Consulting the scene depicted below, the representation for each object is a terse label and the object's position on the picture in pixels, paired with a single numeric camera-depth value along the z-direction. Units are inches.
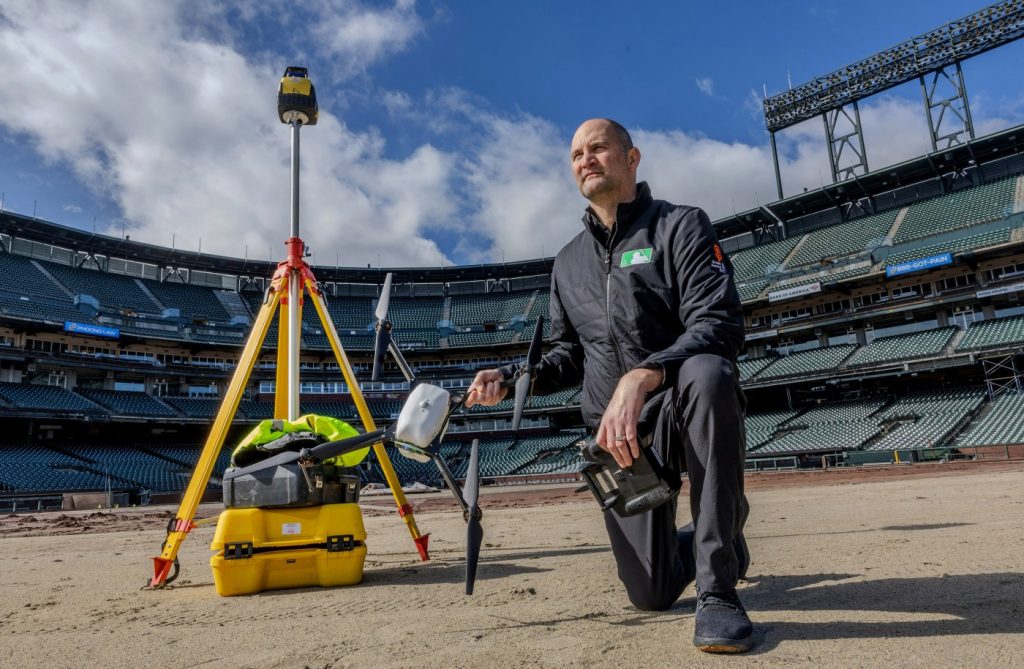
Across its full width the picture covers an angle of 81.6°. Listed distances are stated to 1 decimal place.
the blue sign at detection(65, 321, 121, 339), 1477.6
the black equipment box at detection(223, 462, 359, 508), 164.2
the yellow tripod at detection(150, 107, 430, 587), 202.5
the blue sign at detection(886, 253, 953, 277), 1251.8
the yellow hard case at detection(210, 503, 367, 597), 160.9
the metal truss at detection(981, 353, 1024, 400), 1112.8
